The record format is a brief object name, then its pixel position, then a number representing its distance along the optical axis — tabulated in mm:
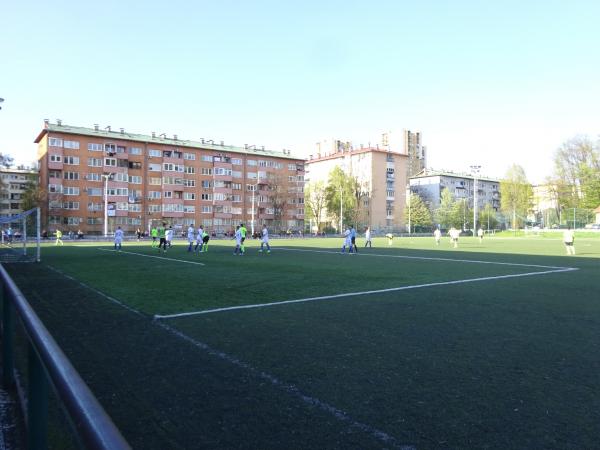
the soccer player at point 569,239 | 28562
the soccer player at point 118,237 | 30441
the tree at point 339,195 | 92312
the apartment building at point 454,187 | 120562
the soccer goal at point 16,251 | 22141
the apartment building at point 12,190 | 96950
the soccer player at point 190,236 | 29441
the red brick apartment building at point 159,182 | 68312
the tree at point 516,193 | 88750
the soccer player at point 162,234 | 28766
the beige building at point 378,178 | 102000
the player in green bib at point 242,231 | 26516
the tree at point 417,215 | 99938
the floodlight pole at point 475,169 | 72500
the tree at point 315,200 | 92000
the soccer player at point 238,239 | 26062
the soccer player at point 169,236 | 32244
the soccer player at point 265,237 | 28047
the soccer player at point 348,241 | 29828
